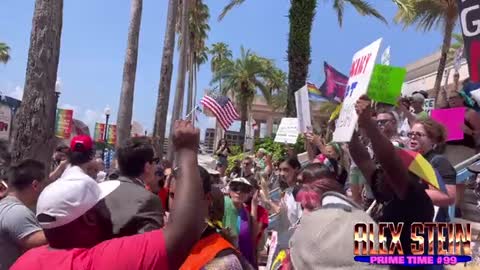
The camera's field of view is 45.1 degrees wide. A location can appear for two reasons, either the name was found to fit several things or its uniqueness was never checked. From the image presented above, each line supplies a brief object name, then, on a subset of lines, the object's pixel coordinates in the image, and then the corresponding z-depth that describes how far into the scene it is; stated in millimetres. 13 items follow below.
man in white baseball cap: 2174
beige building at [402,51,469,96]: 29756
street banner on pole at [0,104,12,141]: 14869
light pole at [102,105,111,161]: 32419
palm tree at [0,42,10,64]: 54750
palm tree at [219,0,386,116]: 15844
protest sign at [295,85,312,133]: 6841
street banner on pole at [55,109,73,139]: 27547
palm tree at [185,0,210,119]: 38125
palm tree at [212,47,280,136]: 49906
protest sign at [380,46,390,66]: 5814
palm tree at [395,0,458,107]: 22125
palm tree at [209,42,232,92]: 59344
